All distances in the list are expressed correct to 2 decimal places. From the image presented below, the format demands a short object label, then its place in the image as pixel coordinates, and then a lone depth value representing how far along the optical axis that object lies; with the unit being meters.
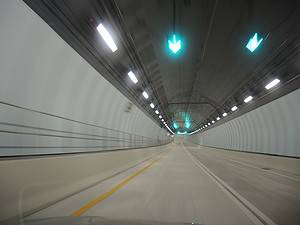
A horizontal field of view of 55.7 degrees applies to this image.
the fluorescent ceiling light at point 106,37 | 10.86
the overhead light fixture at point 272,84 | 17.90
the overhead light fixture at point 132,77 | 17.87
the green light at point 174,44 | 14.06
